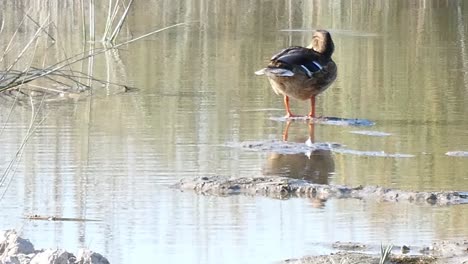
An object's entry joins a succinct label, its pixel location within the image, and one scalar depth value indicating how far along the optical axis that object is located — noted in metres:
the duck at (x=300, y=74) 17.46
